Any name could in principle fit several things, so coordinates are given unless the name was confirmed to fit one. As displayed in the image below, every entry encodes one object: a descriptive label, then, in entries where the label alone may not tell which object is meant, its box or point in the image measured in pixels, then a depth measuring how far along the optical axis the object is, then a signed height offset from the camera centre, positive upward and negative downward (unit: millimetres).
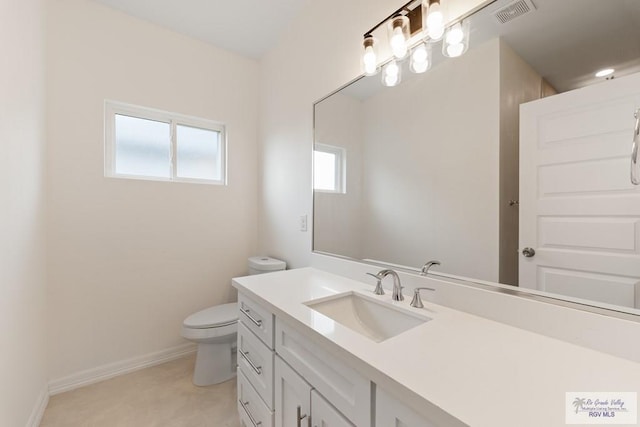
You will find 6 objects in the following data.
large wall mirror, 713 +193
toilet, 1740 -910
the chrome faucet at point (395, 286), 1076 -308
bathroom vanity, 518 -367
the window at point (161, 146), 1983 +547
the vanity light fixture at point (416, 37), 1040 +752
